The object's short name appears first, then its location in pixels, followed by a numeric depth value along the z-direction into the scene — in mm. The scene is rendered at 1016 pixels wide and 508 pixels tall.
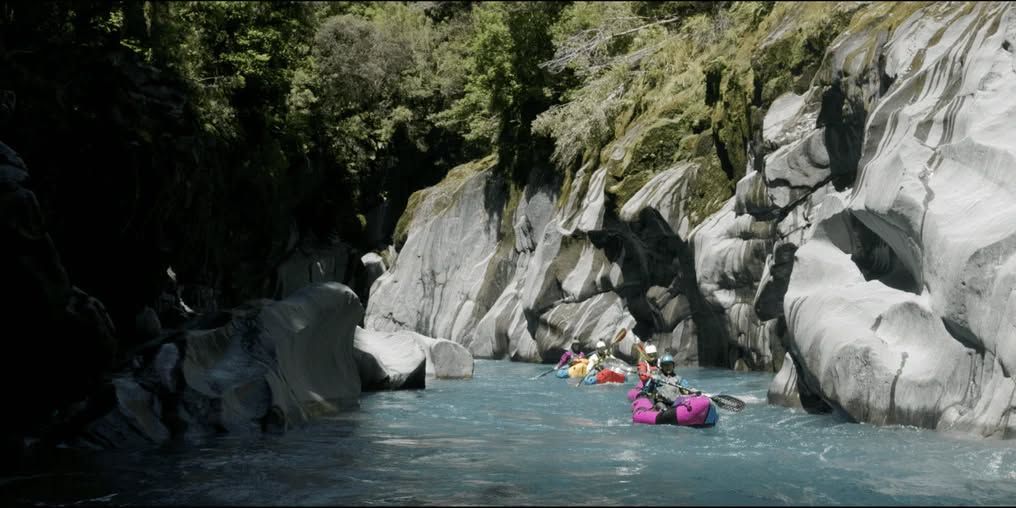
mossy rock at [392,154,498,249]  37312
